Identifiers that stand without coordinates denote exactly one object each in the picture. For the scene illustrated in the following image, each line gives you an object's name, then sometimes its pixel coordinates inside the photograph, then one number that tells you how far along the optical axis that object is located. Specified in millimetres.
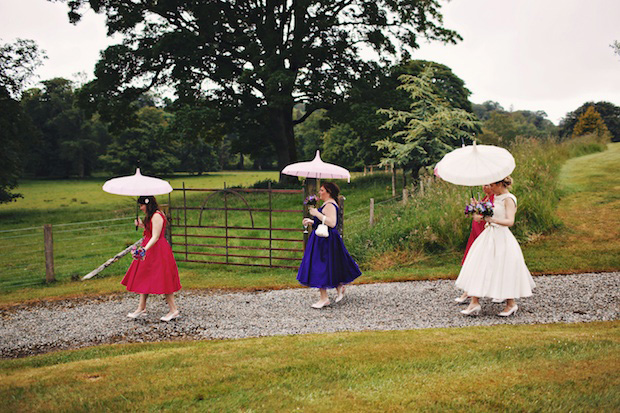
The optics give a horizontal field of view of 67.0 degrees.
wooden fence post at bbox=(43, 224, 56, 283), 11859
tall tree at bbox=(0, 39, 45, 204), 27734
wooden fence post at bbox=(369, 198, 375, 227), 13929
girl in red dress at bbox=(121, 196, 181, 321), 7809
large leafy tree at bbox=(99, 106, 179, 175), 47344
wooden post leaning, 12348
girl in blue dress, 8016
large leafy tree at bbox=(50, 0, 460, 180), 24922
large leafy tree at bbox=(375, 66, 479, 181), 20094
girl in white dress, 6992
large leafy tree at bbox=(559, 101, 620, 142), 59156
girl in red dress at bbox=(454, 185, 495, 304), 8000
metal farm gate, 13601
